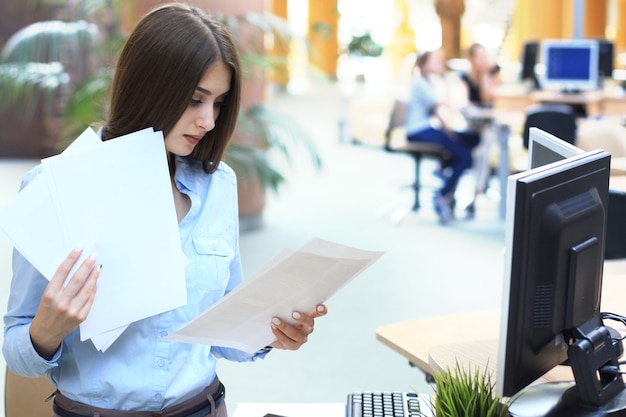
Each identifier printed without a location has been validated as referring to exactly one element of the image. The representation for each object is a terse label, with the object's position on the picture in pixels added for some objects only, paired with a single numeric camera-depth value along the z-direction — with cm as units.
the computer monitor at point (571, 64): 928
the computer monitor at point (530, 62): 1007
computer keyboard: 178
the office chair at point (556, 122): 646
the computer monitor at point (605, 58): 955
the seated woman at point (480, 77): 893
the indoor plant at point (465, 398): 153
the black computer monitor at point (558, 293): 150
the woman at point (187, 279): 161
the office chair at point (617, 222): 395
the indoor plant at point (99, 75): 510
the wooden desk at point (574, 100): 889
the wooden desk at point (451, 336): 203
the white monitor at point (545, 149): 181
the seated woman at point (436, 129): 748
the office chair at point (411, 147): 754
